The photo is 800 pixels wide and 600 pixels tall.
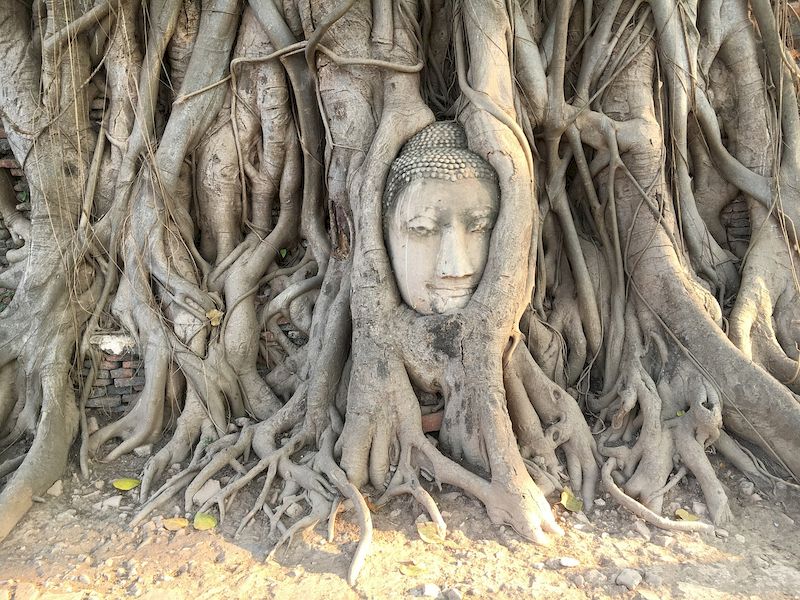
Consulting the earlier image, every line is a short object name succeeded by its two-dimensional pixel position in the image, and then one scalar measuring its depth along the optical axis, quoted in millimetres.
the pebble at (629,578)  1815
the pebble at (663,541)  2074
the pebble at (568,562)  1928
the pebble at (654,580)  1829
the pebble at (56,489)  2477
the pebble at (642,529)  2139
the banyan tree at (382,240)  2512
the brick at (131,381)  3086
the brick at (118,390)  3098
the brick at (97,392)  3051
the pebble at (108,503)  2410
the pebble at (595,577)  1847
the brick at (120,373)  3088
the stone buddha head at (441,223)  2475
